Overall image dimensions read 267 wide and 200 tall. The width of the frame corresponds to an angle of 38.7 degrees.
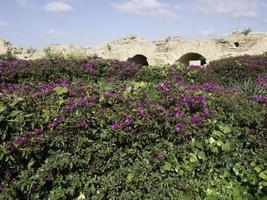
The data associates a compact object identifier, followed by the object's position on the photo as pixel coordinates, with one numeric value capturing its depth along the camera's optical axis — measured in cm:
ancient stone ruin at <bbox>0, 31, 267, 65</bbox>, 2430
